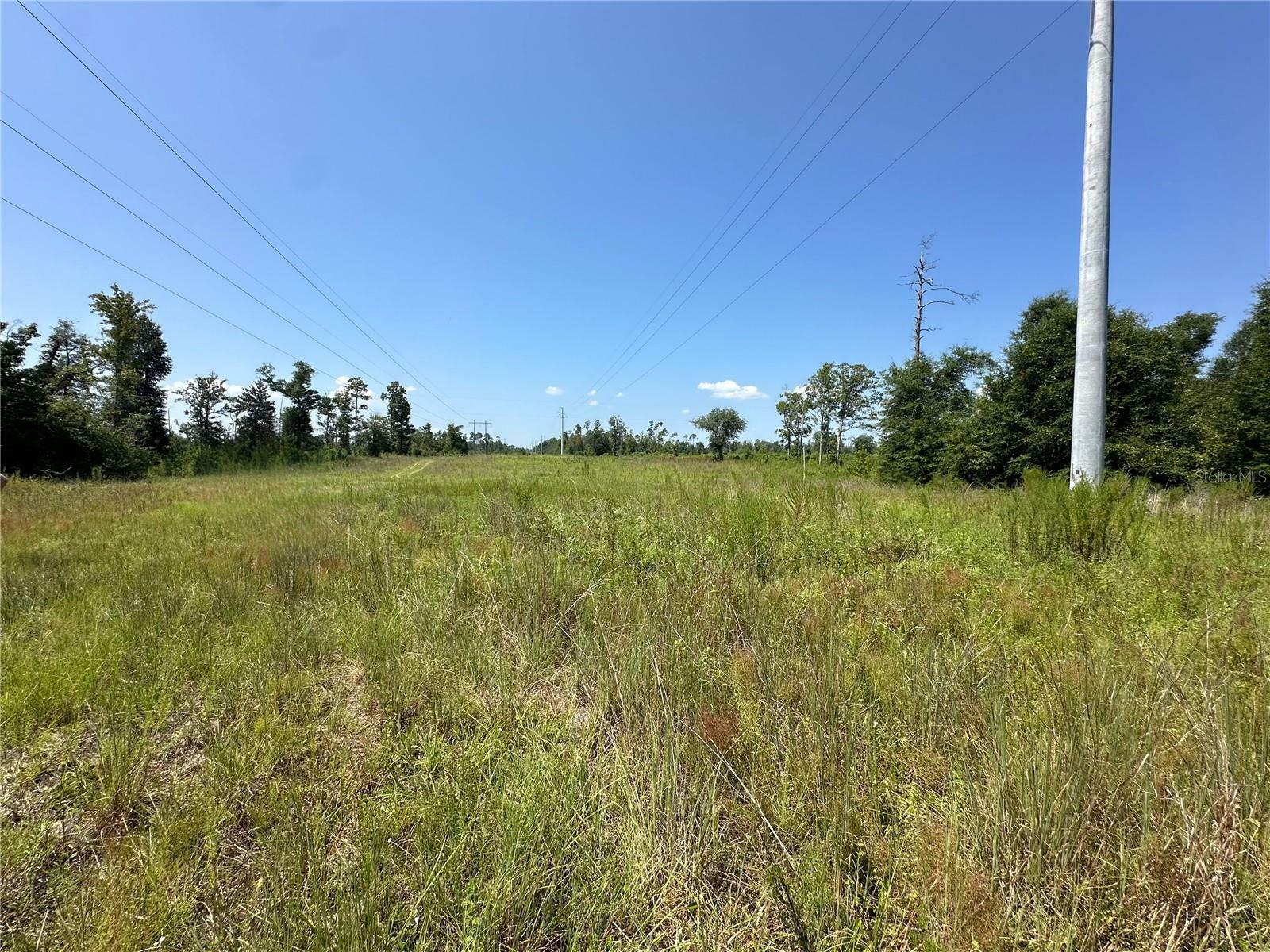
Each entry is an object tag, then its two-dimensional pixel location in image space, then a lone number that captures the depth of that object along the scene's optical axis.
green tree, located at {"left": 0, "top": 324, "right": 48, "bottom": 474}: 15.95
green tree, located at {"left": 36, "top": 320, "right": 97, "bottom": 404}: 20.82
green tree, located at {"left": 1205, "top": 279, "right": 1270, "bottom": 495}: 9.86
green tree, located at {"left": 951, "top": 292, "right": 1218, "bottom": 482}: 11.23
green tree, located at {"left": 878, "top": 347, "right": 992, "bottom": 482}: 17.67
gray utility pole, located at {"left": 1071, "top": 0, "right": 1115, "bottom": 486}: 5.89
